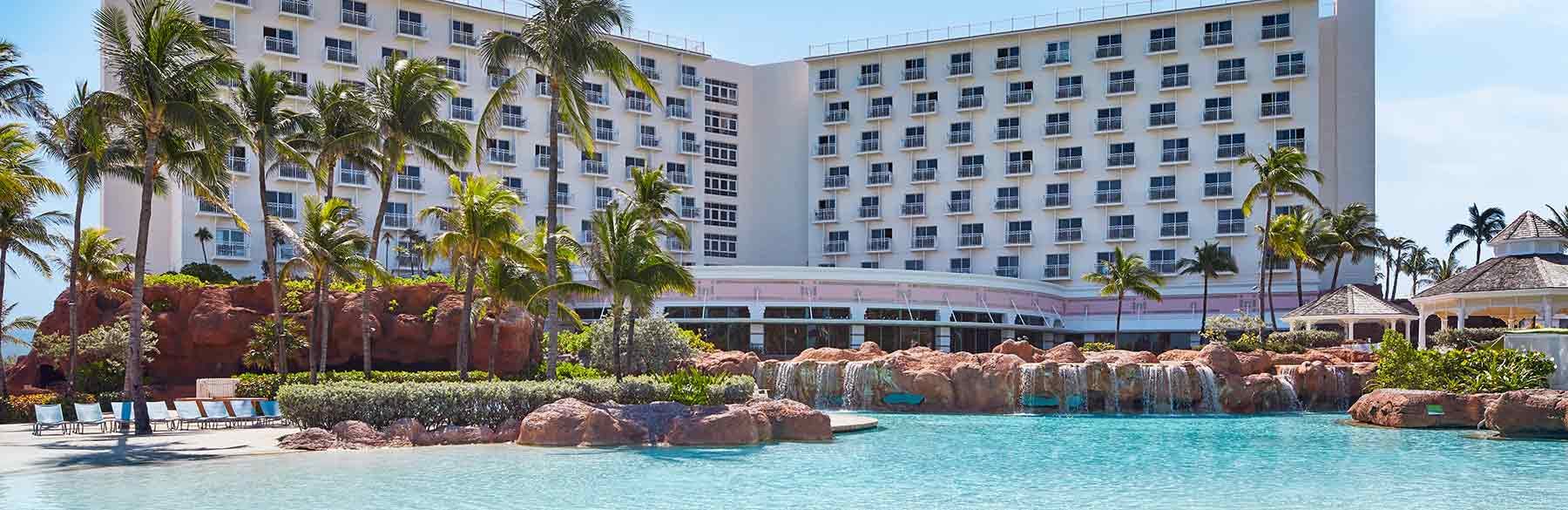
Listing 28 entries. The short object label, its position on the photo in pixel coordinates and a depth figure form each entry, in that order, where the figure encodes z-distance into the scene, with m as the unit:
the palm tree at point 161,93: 26.83
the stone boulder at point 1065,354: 44.22
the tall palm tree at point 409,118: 35.12
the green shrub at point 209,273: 55.22
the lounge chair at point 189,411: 29.40
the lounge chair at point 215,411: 29.77
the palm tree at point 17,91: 30.88
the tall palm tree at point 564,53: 32.22
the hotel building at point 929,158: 66.19
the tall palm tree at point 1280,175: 55.25
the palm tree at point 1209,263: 66.88
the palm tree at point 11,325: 36.44
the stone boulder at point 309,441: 26.27
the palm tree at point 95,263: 37.41
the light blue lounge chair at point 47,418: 27.66
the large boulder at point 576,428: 27.98
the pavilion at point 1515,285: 42.25
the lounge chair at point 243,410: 30.03
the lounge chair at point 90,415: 28.06
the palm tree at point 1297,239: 56.97
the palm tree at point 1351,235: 64.94
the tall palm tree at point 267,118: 33.75
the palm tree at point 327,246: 34.00
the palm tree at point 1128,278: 65.44
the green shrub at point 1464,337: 42.59
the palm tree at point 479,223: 32.75
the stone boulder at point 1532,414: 32.34
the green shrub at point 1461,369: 34.78
